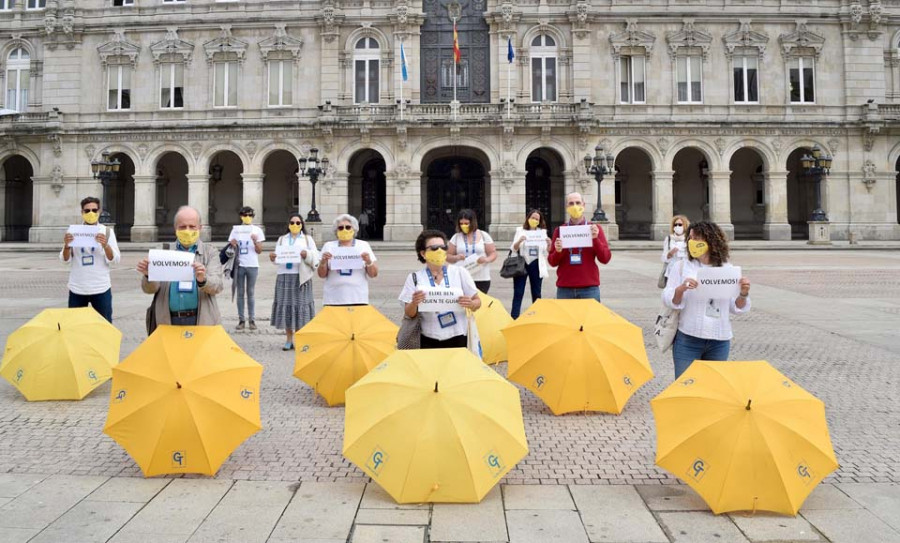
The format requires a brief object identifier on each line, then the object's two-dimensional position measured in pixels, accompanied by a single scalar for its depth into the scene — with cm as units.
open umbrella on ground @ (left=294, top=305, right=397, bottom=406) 689
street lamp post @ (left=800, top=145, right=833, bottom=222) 3397
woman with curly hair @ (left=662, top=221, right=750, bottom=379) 562
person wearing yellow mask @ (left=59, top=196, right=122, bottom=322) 820
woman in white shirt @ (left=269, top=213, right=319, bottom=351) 995
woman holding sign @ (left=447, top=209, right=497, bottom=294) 945
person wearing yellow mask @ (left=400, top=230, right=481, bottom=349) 599
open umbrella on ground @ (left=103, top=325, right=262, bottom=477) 489
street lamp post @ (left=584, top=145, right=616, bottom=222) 3300
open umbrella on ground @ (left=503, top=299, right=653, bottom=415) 651
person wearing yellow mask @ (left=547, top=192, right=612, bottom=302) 831
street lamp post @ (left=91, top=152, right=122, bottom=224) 3369
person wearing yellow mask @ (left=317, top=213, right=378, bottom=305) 809
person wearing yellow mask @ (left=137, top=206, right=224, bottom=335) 589
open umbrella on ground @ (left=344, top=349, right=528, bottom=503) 442
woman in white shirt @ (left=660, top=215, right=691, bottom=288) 1009
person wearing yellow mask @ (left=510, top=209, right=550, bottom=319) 1077
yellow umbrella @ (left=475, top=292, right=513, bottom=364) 844
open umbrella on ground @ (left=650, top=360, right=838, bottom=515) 429
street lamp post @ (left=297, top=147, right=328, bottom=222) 3378
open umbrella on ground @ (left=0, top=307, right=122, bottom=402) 709
